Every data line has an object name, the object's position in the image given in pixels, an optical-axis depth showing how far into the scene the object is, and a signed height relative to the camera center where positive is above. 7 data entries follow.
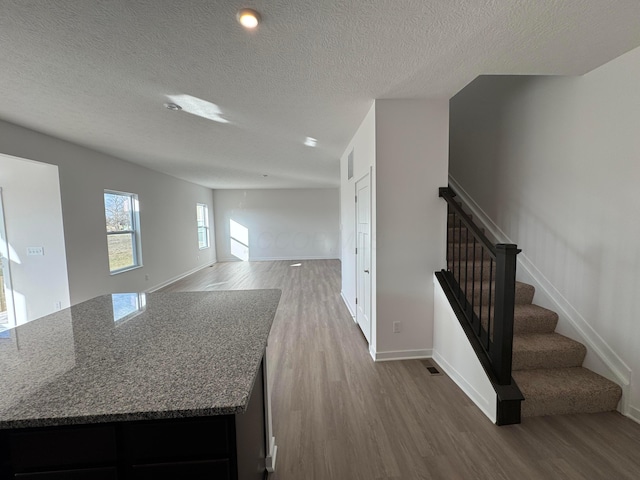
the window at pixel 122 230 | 4.59 -0.08
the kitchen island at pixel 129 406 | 0.75 -0.50
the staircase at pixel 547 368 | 1.94 -1.19
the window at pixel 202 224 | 8.40 +0.01
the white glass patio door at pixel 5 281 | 3.60 -0.72
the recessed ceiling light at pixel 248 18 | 1.39 +1.07
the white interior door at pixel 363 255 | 3.03 -0.41
